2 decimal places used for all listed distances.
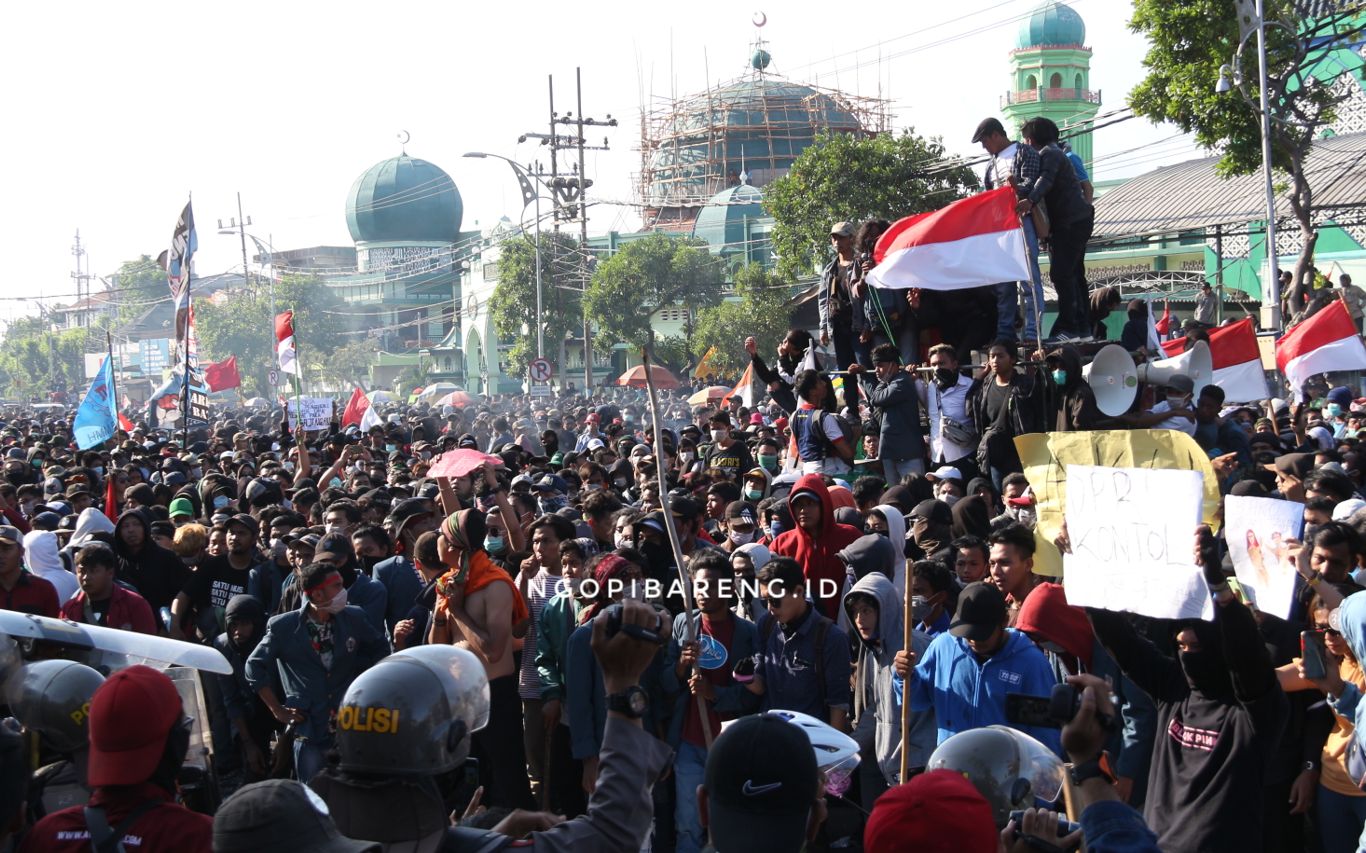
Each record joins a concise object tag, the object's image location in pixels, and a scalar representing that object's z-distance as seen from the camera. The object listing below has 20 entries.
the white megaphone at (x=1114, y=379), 8.61
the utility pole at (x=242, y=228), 72.33
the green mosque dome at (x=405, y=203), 82.94
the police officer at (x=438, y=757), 2.84
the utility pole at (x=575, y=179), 45.84
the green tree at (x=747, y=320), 39.53
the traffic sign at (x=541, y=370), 34.44
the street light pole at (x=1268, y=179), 17.58
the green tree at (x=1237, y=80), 19.06
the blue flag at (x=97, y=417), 17.72
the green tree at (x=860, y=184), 30.62
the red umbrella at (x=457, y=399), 38.42
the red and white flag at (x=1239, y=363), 12.10
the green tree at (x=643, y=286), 46.97
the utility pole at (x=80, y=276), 149.25
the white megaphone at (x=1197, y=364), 10.21
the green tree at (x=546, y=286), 49.50
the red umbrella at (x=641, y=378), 35.74
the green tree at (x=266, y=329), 75.88
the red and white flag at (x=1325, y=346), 12.42
